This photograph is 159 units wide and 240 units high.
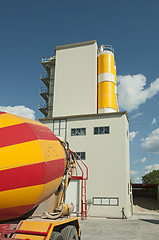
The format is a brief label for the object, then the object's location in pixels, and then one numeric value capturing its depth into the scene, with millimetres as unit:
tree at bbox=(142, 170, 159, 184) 91262
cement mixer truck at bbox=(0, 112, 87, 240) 4777
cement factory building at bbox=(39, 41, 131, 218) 24672
